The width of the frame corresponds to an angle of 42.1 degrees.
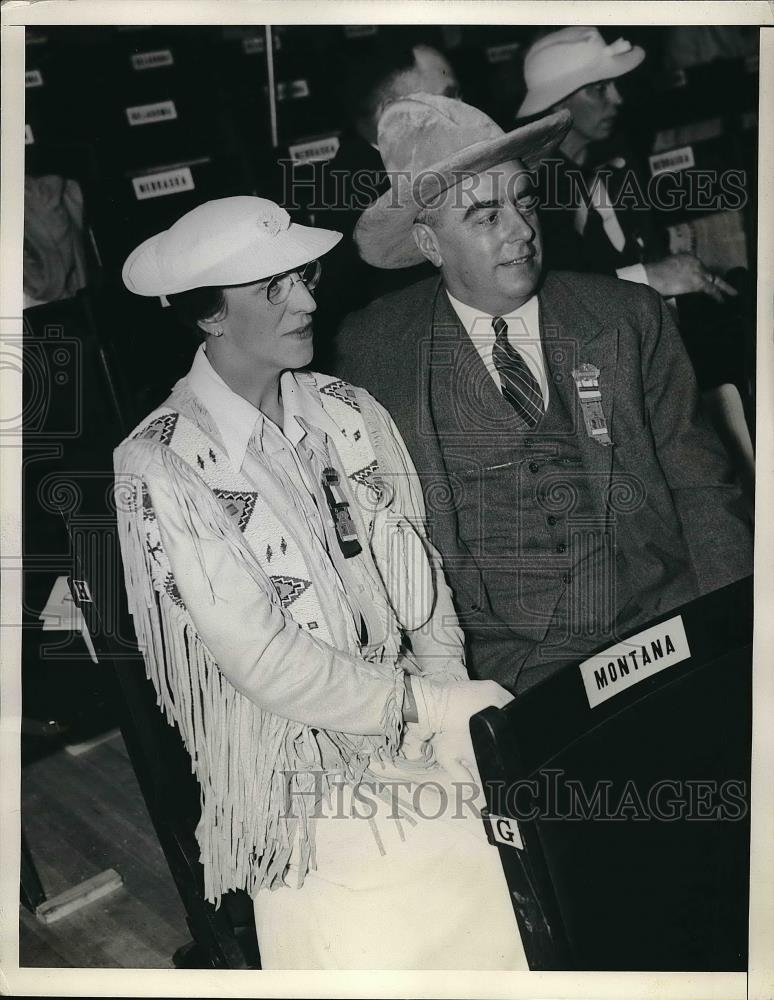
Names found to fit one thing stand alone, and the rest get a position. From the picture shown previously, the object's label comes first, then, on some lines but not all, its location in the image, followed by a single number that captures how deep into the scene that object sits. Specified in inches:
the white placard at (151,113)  79.9
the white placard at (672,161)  71.9
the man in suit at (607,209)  67.0
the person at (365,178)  64.4
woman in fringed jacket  61.2
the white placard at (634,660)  58.1
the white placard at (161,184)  65.7
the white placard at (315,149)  67.4
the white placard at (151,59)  70.7
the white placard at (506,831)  56.2
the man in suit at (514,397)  64.6
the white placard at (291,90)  77.1
